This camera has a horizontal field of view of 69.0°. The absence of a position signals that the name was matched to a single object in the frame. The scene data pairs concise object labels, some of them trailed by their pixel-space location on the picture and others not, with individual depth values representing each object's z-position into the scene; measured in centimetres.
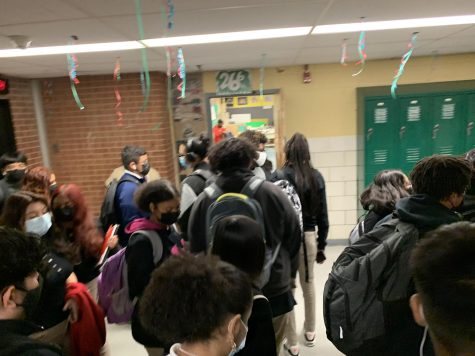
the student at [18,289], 93
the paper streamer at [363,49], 253
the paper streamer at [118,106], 418
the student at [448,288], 74
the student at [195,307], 81
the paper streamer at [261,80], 434
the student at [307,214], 261
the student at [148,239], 164
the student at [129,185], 284
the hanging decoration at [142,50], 174
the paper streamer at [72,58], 236
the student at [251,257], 116
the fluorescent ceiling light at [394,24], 238
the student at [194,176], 234
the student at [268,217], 177
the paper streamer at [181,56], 278
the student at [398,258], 126
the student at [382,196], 191
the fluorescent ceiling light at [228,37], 246
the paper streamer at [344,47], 293
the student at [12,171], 258
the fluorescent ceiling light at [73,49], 257
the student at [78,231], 193
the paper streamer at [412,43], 285
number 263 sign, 446
